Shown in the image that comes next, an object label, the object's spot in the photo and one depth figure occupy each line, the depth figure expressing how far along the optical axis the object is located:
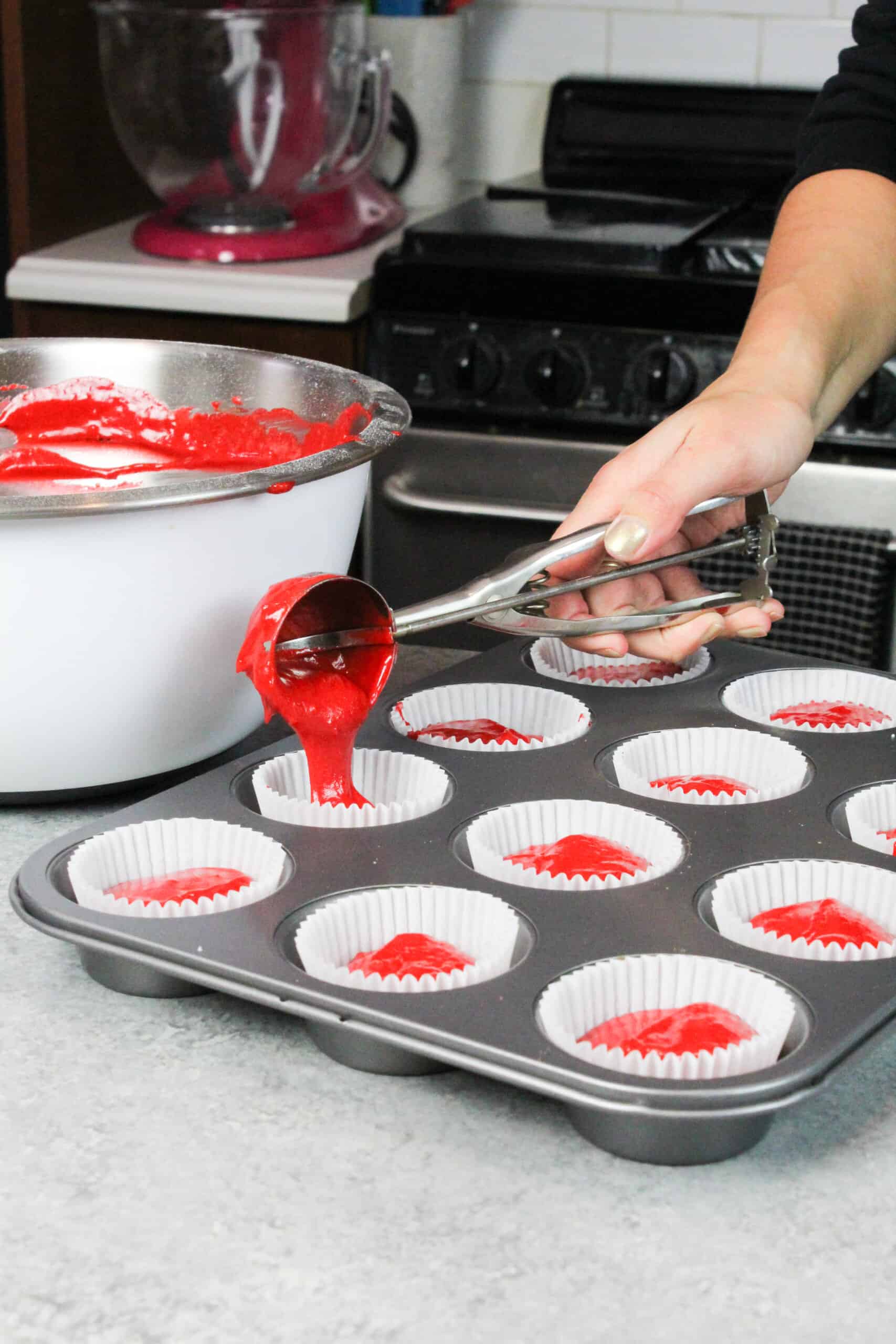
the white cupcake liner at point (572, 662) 1.43
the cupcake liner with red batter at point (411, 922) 1.21
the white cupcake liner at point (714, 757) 1.33
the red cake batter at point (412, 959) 1.18
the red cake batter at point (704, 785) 1.31
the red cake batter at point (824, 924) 1.21
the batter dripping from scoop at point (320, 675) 1.27
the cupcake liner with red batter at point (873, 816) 1.27
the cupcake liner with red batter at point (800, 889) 1.23
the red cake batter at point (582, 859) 1.25
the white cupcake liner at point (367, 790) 1.28
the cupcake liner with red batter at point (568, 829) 1.26
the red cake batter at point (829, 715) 1.37
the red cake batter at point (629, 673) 1.43
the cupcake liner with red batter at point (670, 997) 1.14
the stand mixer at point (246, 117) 2.10
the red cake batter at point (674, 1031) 1.15
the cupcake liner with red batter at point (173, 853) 1.24
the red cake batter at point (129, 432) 1.43
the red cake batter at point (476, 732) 1.36
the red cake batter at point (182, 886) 1.23
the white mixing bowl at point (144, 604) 1.26
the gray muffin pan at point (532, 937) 1.12
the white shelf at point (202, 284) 2.04
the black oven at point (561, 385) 1.90
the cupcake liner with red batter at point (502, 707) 1.38
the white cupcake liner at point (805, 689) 1.40
